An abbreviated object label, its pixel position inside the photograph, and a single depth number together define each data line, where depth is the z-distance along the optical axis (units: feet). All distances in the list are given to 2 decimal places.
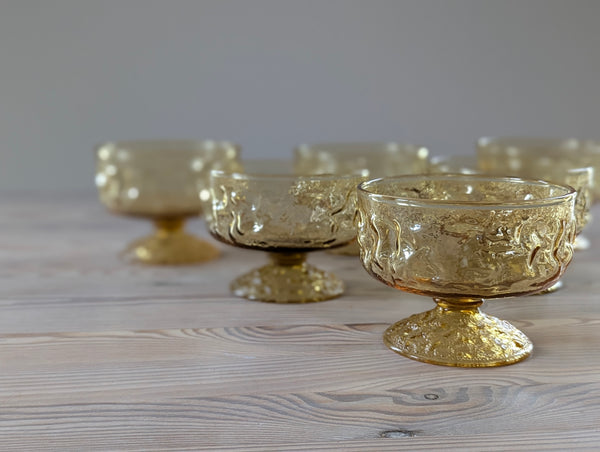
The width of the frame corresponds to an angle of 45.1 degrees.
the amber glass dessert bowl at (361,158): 3.80
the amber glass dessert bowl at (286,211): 2.77
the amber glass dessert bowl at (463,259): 2.10
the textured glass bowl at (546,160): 2.99
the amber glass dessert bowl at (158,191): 3.62
